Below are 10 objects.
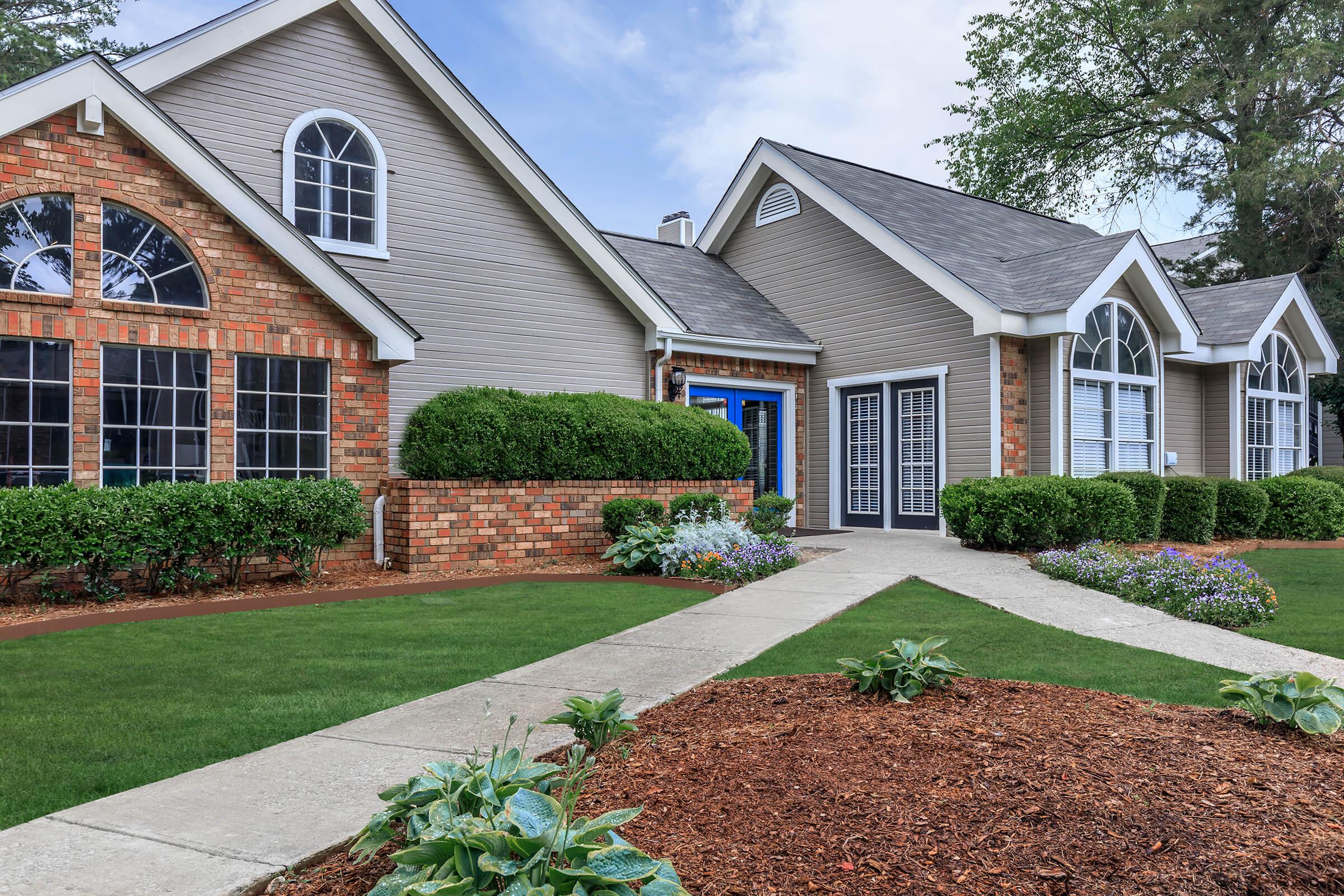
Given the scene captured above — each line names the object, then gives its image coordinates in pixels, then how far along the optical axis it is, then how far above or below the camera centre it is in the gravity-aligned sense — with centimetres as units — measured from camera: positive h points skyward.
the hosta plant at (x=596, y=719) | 376 -100
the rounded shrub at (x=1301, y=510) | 1460 -72
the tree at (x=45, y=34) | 2309 +1098
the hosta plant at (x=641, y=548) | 1030 -92
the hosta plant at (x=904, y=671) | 445 -97
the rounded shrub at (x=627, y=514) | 1130 -59
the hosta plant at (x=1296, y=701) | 392 -100
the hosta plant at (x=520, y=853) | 232 -97
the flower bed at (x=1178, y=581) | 779 -106
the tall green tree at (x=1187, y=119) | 2252 +906
